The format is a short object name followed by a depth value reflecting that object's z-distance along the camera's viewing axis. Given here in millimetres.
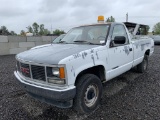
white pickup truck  2426
